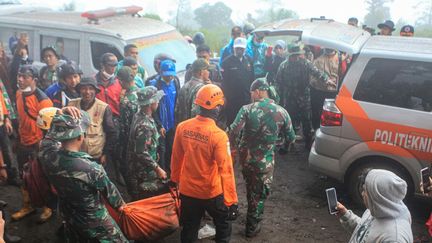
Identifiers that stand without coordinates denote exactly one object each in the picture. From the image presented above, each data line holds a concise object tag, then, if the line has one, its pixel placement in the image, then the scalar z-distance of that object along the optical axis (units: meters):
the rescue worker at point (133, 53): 6.59
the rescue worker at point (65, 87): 5.11
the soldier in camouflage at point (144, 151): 4.00
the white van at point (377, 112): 4.60
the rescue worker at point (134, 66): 5.85
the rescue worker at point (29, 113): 4.82
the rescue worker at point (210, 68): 6.83
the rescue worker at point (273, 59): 8.69
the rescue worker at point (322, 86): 7.05
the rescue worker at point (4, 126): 5.21
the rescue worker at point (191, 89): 5.38
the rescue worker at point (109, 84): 5.46
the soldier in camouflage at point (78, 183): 2.87
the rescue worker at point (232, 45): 8.30
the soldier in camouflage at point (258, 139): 4.34
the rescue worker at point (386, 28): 8.55
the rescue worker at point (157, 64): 5.76
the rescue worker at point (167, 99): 5.47
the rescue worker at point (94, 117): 4.55
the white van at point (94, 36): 7.20
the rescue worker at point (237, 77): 7.21
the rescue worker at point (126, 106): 4.95
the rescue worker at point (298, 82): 6.98
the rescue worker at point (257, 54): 8.41
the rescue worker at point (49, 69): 6.08
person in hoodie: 2.33
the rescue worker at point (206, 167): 3.46
